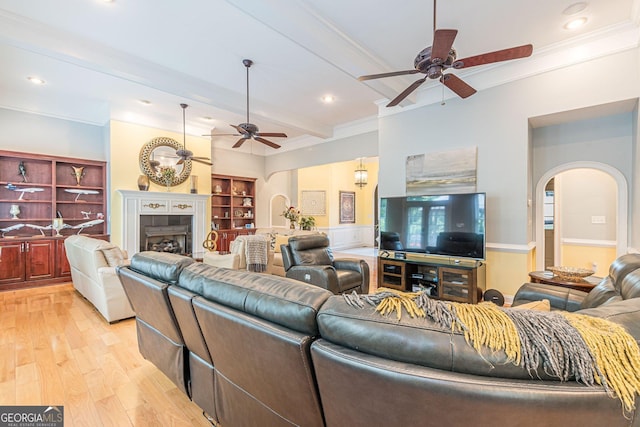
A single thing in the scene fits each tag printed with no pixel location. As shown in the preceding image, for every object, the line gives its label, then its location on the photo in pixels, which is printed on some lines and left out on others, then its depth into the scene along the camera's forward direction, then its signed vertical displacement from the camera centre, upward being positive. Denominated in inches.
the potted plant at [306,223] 290.0 -9.9
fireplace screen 225.1 -15.8
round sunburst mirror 224.4 +41.8
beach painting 158.6 +23.8
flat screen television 144.9 -6.5
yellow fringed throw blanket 27.7 -13.5
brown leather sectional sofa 27.6 -18.2
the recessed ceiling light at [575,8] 105.8 +77.1
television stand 142.2 -34.3
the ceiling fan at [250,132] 161.2 +46.8
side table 105.5 -26.9
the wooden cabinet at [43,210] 180.1 +3.2
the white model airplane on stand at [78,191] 211.8 +17.3
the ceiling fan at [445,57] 81.1 +48.5
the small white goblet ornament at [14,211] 190.7 +2.4
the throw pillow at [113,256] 128.3 -19.1
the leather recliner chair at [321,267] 139.5 -28.6
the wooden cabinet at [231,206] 287.9 +7.9
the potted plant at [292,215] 300.8 -1.8
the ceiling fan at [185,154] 200.8 +42.7
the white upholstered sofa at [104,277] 123.2 -28.0
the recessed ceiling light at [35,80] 160.4 +76.7
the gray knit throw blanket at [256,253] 175.0 -24.3
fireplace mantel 212.7 +3.8
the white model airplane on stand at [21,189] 188.6 +17.3
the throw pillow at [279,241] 223.7 -21.7
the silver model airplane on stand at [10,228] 187.1 -8.8
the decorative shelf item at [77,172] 212.4 +31.5
